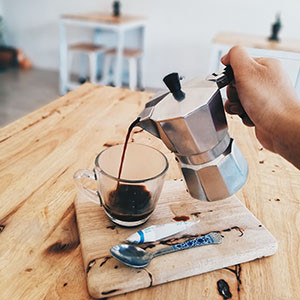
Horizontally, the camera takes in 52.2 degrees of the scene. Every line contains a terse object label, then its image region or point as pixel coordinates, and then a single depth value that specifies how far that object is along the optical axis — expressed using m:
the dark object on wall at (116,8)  2.95
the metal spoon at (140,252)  0.42
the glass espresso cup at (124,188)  0.46
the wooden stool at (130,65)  2.90
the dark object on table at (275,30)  2.23
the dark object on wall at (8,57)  3.61
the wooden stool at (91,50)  2.72
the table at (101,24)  2.56
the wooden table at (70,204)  0.41
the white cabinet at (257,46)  1.45
